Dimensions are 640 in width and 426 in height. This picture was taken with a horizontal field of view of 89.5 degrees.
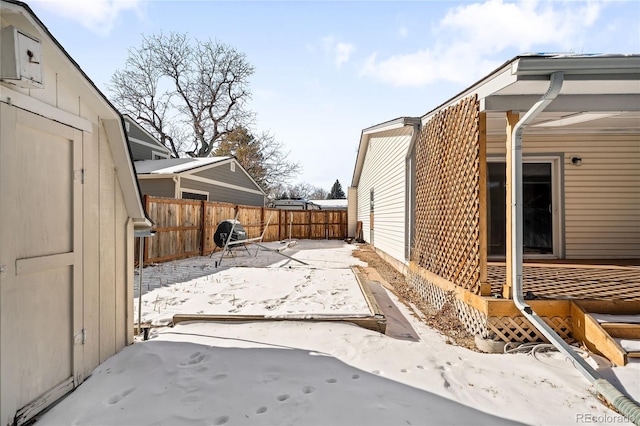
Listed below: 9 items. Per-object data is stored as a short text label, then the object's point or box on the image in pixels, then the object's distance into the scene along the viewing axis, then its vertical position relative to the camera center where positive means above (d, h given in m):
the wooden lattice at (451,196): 3.94 +0.28
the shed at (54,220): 1.86 -0.04
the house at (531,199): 3.40 +0.28
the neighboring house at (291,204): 30.61 +1.06
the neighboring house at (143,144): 15.61 +3.77
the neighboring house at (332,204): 35.45 +1.28
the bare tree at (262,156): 27.14 +5.17
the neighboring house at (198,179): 11.91 +1.48
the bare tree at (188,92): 26.45 +10.33
